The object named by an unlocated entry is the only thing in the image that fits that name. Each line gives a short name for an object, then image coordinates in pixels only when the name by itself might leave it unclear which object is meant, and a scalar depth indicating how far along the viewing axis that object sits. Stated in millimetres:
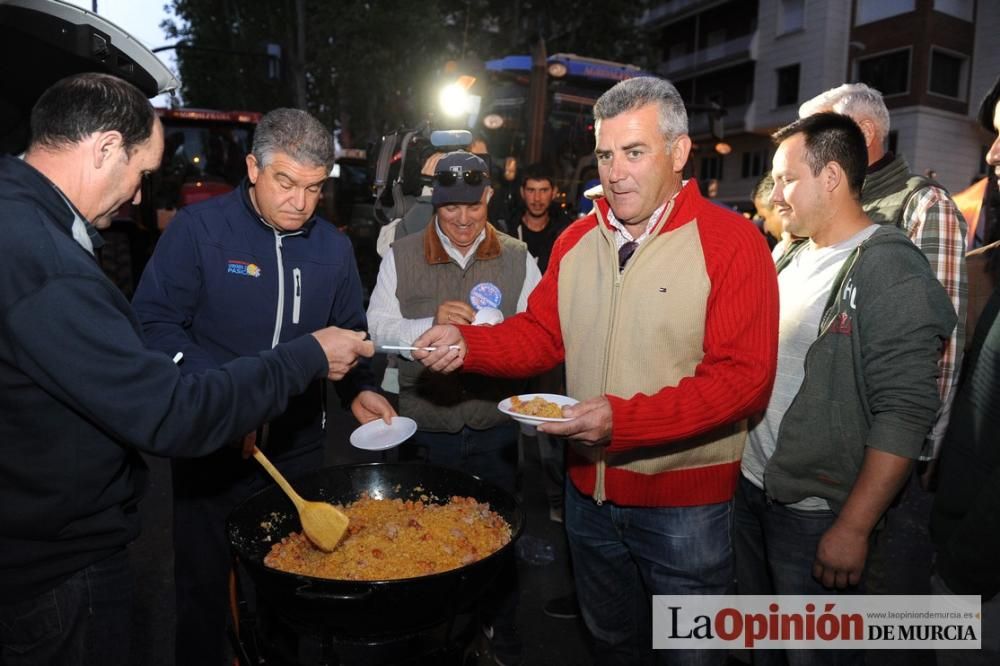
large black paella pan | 1876
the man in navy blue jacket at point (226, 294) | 2738
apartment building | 24781
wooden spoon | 2320
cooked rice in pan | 2256
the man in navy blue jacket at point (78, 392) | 1682
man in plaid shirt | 2814
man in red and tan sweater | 2227
